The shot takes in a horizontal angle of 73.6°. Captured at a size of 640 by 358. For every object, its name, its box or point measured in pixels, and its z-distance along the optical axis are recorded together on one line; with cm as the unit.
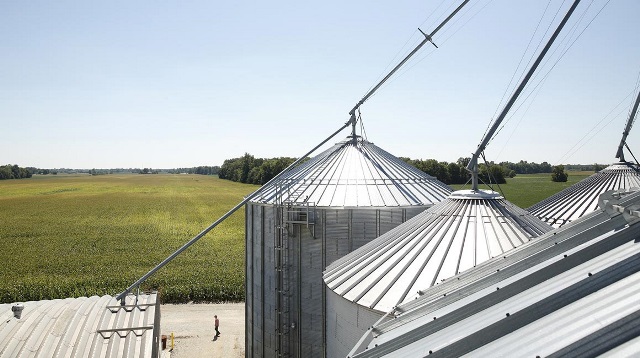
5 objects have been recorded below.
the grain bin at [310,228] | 1805
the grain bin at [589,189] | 2228
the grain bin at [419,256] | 1076
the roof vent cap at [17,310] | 1425
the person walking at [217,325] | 2772
